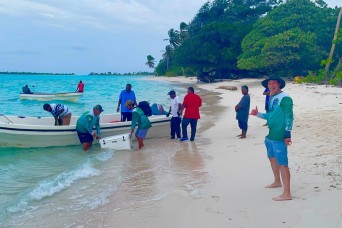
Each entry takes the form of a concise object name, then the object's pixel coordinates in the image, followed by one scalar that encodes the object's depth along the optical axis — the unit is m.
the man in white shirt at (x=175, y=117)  10.00
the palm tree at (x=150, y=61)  112.38
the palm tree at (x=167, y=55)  80.25
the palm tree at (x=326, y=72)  26.50
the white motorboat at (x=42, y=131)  9.27
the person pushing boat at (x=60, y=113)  9.81
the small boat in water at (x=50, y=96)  26.20
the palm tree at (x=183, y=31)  72.00
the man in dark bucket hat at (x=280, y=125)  4.48
